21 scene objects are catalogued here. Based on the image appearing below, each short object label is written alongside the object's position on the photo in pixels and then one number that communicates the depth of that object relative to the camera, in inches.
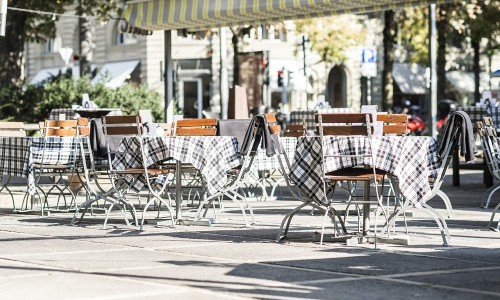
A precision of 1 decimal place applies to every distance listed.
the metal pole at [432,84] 1362.0
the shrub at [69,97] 1250.0
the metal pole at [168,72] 1008.2
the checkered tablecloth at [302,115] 1138.7
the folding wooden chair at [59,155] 664.4
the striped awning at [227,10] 821.2
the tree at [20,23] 1407.5
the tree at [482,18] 1879.9
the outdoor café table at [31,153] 664.4
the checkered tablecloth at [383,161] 470.6
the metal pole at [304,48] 1612.6
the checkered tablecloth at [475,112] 879.7
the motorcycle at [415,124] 2081.7
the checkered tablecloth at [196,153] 551.5
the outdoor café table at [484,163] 879.6
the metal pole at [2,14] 709.7
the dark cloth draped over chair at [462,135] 475.8
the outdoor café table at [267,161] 748.6
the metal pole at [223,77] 1489.1
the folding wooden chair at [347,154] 465.1
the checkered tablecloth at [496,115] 848.9
